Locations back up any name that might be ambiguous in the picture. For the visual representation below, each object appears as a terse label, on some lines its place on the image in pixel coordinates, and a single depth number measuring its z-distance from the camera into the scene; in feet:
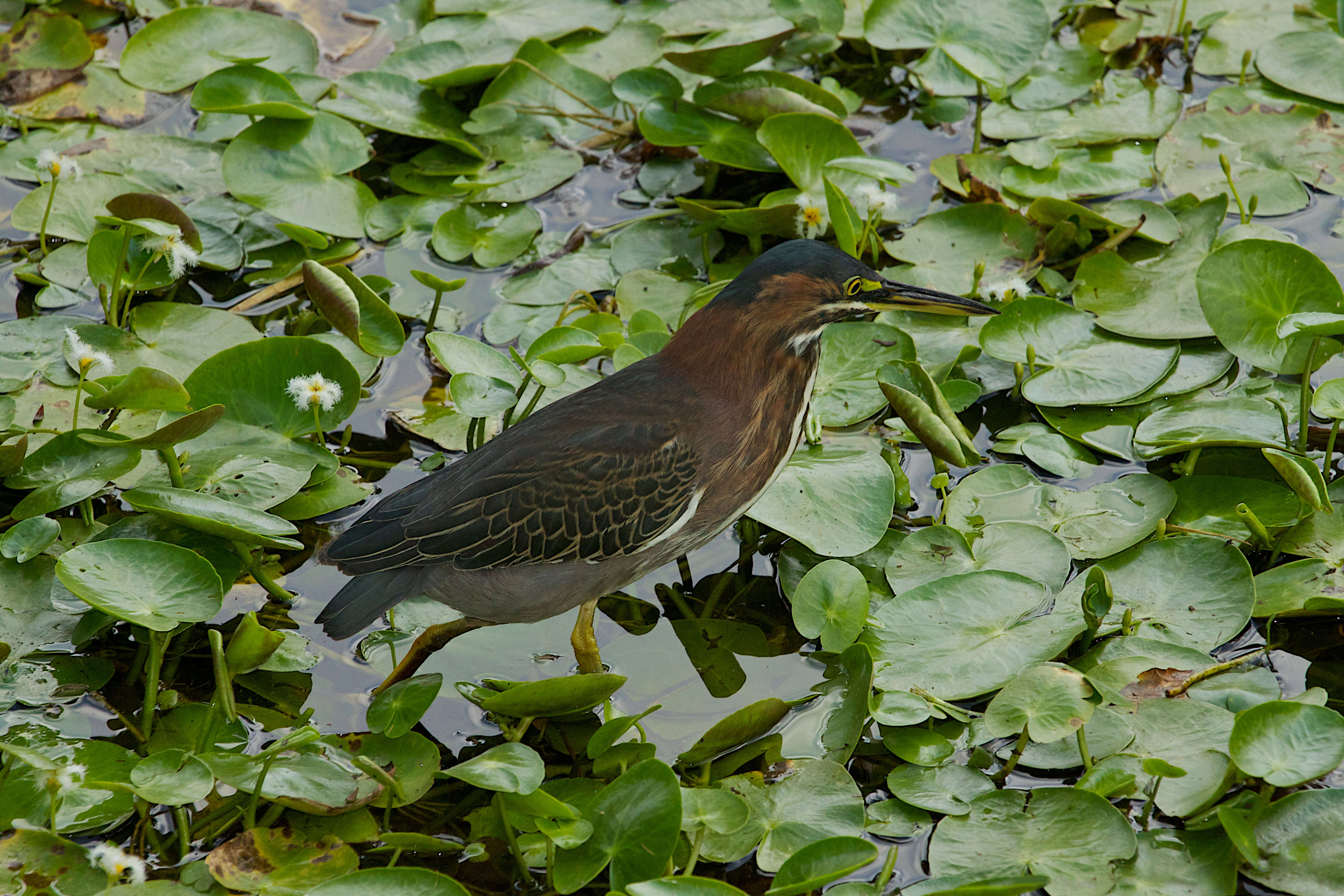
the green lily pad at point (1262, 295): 26.00
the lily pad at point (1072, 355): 27.30
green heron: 23.08
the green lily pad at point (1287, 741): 18.37
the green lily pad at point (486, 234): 32.91
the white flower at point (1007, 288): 28.94
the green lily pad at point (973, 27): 35.50
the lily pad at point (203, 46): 36.47
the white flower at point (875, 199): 30.73
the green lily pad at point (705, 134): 33.37
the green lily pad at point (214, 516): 22.95
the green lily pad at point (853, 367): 28.07
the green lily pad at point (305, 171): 32.63
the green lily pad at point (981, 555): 23.93
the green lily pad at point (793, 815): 20.18
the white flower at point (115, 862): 19.19
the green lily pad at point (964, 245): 31.07
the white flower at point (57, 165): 29.71
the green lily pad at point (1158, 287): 28.71
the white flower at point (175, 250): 28.81
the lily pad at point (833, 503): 24.52
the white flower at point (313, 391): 26.16
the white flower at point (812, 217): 31.27
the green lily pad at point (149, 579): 21.58
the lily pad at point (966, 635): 22.13
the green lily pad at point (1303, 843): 18.69
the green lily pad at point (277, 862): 19.75
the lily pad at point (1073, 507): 24.59
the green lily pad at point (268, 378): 26.68
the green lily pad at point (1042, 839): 19.01
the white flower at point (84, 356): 25.26
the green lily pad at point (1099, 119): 34.60
